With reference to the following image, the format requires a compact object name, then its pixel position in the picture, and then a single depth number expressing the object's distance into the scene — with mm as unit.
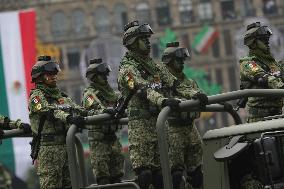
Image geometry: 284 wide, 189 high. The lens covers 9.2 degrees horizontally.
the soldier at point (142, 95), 15040
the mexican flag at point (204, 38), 166407
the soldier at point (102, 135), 19080
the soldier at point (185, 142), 15857
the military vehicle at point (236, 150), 12083
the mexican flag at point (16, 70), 54334
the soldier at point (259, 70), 16660
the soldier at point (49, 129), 16591
